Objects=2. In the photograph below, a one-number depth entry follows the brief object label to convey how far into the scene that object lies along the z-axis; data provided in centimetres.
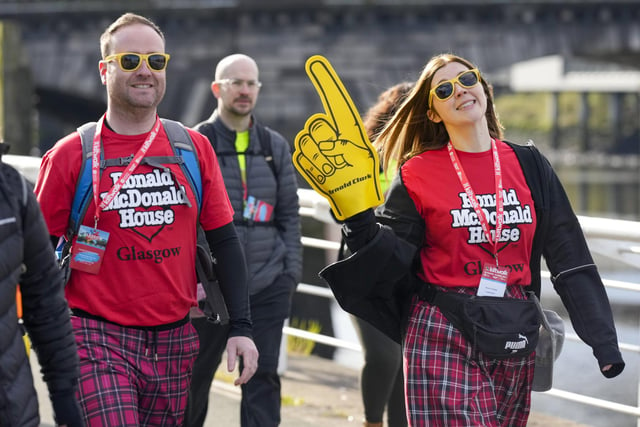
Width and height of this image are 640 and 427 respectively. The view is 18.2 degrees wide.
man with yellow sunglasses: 493
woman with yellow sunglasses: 510
